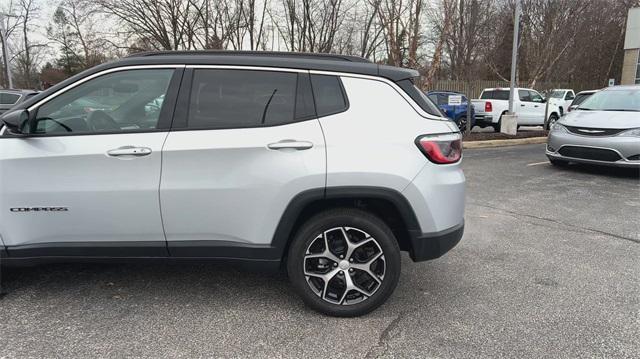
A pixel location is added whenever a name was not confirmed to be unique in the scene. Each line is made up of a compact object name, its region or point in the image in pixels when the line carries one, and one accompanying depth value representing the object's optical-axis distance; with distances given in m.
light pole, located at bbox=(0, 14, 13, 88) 28.43
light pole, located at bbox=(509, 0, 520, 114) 13.14
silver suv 2.89
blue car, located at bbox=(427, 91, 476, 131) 14.98
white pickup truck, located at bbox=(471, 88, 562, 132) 15.09
